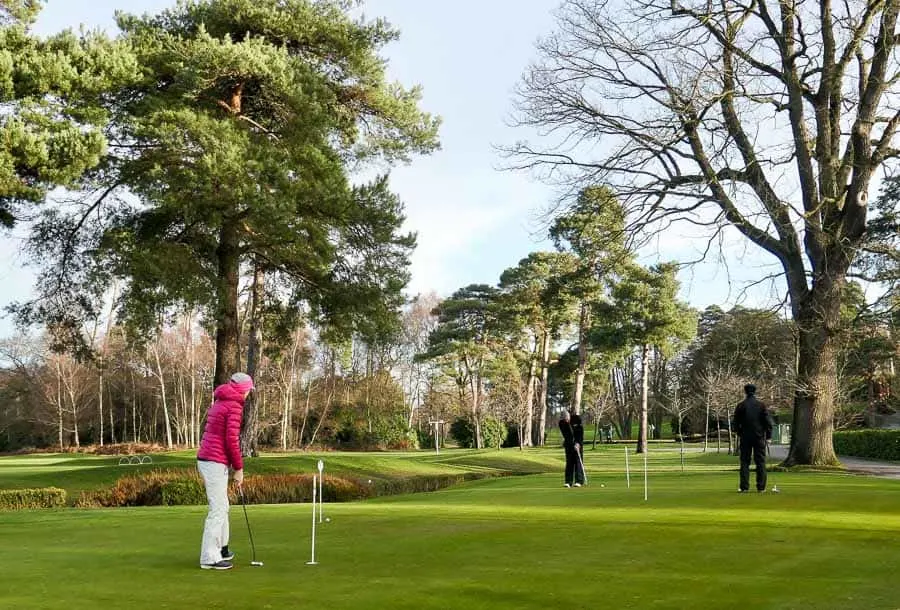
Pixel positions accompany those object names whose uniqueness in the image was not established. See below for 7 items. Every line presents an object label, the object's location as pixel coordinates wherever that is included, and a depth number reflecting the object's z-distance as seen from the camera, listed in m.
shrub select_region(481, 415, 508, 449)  65.62
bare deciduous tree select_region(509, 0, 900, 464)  22.88
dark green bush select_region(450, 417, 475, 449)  66.81
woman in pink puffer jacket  8.15
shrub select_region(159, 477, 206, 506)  21.70
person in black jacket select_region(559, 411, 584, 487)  19.03
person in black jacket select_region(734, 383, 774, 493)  15.88
